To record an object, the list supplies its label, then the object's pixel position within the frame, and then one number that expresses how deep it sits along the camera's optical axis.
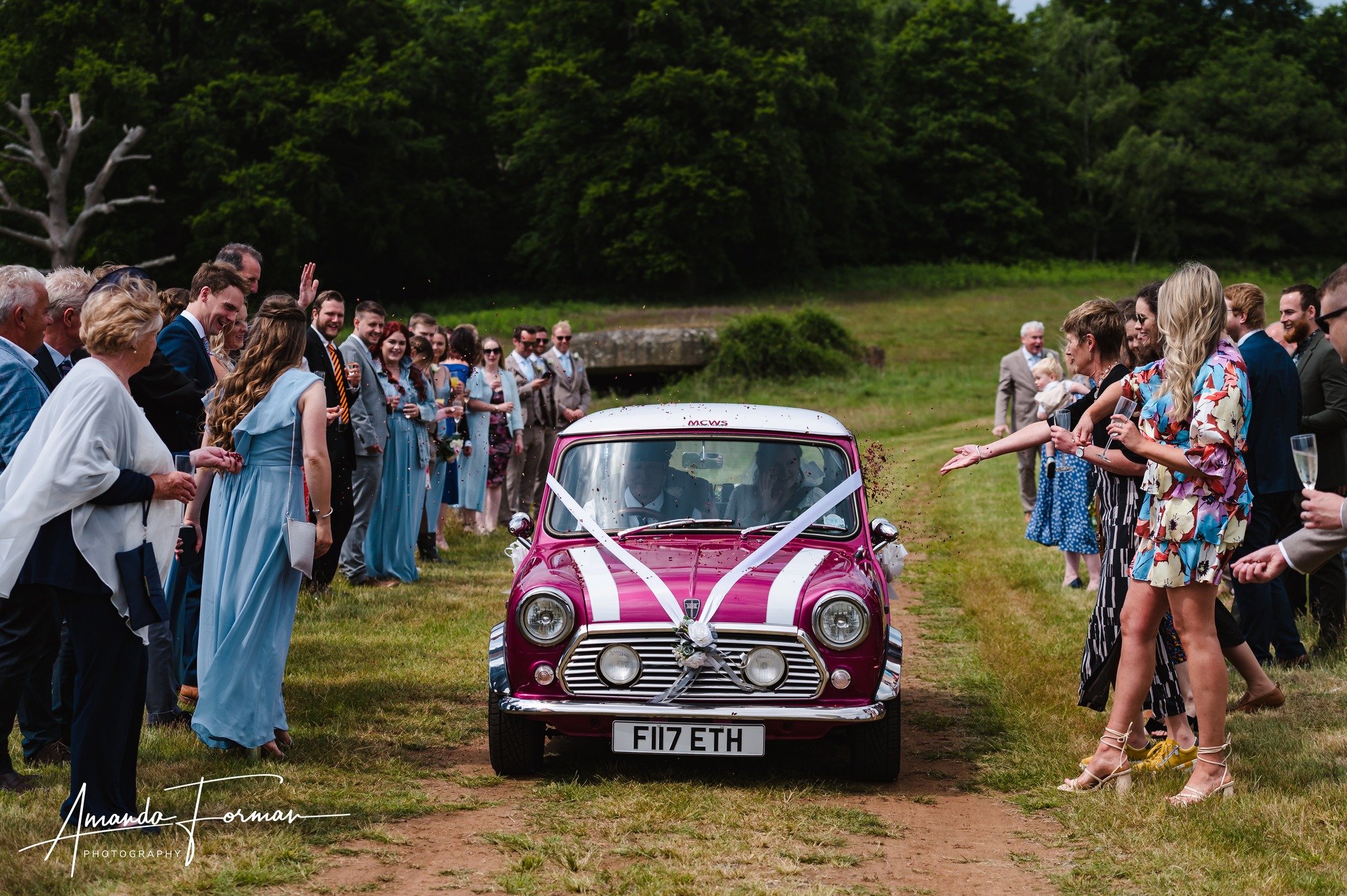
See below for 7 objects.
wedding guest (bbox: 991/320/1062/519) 15.55
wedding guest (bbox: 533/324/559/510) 16.89
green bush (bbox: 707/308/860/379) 38.25
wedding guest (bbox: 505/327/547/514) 16.42
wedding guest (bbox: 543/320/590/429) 17.14
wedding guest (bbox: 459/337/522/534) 15.57
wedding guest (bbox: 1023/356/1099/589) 11.80
